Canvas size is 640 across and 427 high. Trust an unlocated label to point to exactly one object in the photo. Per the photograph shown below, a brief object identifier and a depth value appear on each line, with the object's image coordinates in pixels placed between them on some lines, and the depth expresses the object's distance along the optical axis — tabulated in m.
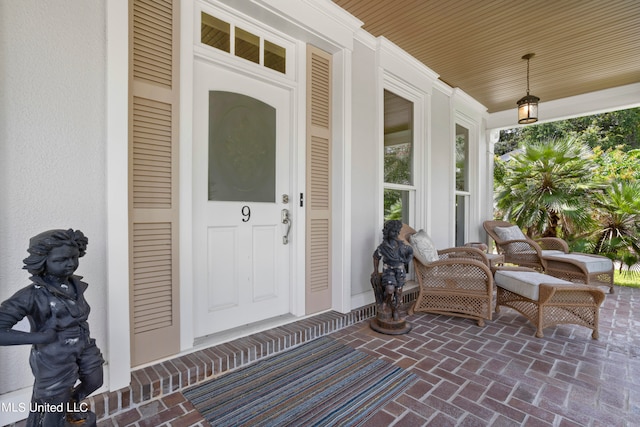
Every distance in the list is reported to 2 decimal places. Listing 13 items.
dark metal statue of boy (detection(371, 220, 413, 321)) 2.66
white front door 2.19
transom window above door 2.19
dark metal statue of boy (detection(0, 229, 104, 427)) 1.02
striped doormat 1.60
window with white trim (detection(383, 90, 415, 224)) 3.60
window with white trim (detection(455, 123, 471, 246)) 5.13
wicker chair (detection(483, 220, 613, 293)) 3.81
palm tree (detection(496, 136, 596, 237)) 5.21
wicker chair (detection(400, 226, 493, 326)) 2.84
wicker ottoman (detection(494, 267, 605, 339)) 2.56
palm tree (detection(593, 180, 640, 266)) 4.71
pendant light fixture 4.09
